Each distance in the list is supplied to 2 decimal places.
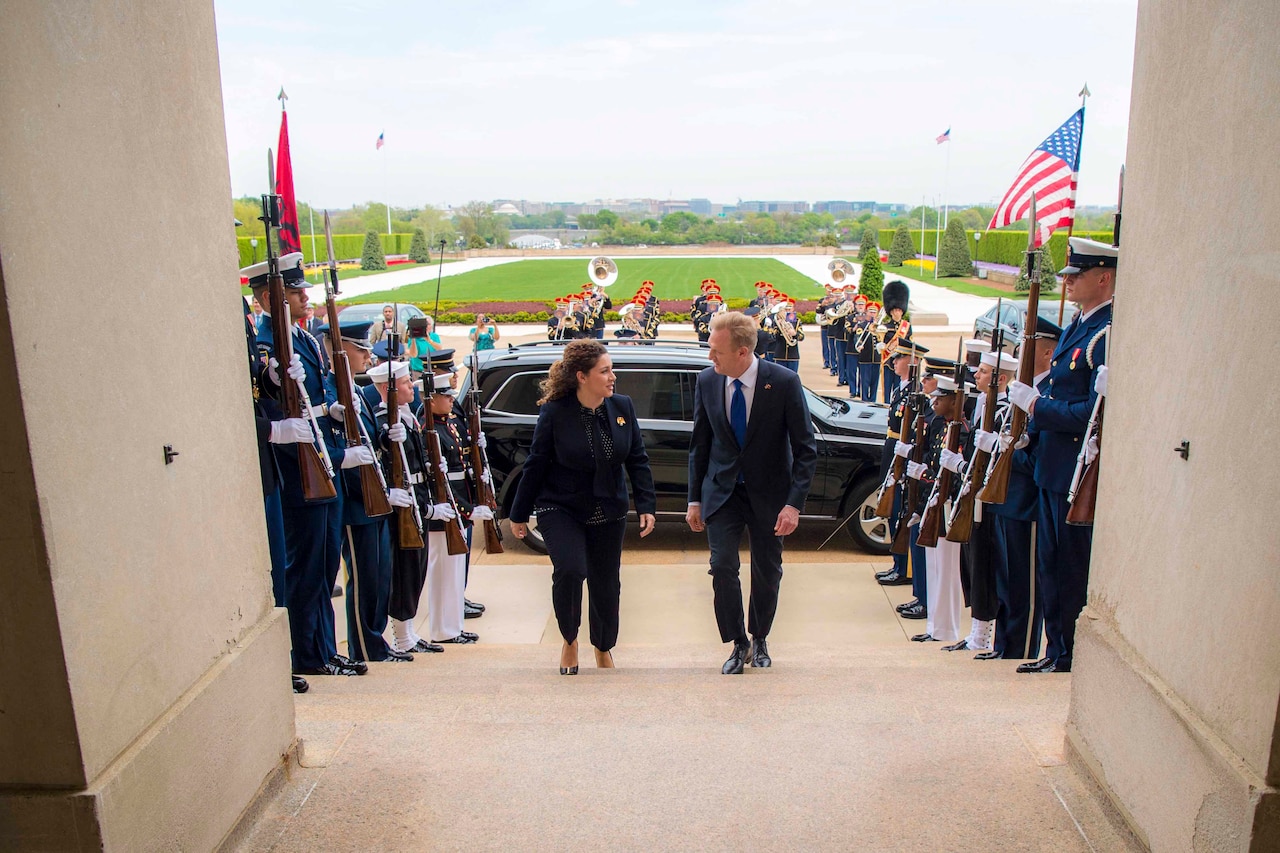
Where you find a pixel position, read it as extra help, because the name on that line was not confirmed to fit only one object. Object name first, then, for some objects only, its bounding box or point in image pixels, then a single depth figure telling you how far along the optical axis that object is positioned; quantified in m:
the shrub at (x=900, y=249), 61.34
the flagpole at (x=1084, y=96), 8.34
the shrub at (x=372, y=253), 58.31
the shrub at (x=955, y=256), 51.66
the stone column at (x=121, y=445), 2.07
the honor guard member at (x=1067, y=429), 4.98
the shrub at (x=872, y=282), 27.95
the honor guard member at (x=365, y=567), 5.66
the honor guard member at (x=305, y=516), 5.14
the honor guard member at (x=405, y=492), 5.87
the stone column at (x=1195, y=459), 2.25
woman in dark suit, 5.21
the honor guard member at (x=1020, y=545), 5.47
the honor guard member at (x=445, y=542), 6.29
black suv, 8.25
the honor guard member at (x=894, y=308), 15.15
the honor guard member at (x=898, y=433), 6.94
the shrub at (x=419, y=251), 71.62
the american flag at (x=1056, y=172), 8.30
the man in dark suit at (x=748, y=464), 5.22
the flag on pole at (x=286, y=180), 6.81
